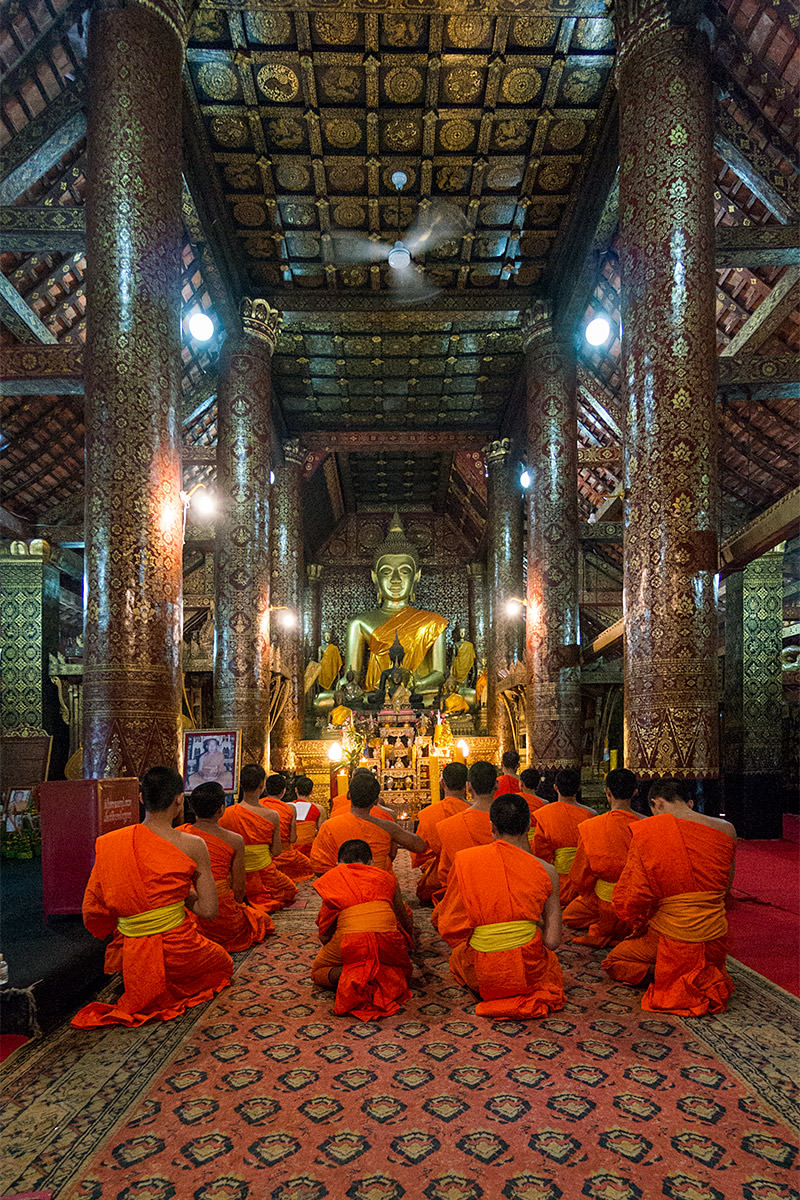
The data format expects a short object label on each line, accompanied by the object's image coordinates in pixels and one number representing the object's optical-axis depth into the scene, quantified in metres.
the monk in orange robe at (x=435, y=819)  6.41
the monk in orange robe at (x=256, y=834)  6.20
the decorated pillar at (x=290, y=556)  15.19
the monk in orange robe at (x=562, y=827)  6.13
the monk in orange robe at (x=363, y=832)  5.43
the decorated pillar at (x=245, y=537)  10.88
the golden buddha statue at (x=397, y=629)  19.39
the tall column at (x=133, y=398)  5.88
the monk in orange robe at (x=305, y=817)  8.43
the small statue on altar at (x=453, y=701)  16.78
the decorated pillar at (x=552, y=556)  10.93
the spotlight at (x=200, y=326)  11.39
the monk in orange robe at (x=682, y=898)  4.11
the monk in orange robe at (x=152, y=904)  3.96
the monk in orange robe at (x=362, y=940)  4.11
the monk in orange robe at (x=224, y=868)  4.96
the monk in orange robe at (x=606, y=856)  5.20
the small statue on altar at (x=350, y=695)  17.92
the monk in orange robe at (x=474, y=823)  5.61
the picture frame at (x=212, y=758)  7.25
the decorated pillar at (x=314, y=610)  21.42
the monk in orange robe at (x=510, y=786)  7.15
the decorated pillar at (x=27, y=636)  9.59
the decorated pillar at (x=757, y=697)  10.39
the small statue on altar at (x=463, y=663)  19.80
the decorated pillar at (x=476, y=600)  21.06
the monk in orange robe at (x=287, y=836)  7.55
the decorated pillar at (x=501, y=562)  15.33
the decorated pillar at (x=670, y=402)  6.04
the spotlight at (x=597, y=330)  11.67
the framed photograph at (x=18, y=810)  8.02
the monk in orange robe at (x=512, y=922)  4.03
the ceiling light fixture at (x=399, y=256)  10.96
